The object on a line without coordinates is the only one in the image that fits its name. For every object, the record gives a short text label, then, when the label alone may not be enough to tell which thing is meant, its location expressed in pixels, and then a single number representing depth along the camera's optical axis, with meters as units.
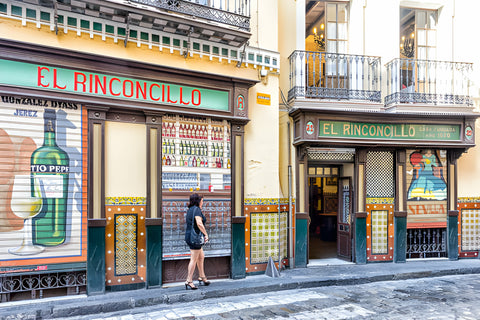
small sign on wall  8.39
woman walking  6.81
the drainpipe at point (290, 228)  8.65
